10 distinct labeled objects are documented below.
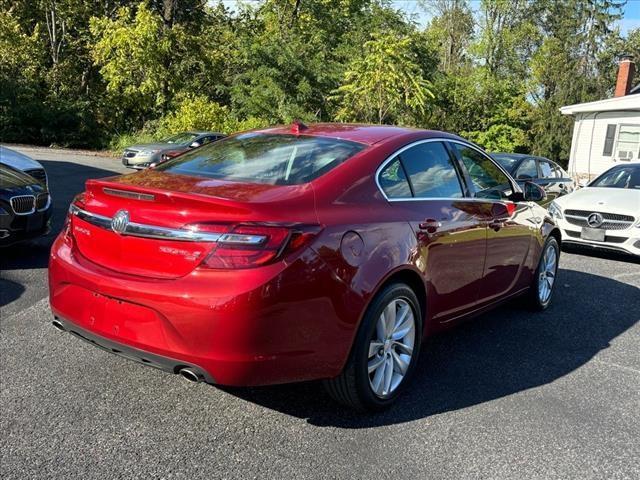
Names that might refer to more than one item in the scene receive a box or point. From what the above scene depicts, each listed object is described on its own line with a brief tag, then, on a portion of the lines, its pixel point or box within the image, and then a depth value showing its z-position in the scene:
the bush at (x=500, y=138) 33.25
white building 23.05
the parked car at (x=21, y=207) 5.80
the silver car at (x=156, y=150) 17.33
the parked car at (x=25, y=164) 7.52
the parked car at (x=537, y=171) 10.98
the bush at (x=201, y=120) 24.66
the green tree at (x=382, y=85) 21.70
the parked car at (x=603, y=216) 8.12
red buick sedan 2.71
